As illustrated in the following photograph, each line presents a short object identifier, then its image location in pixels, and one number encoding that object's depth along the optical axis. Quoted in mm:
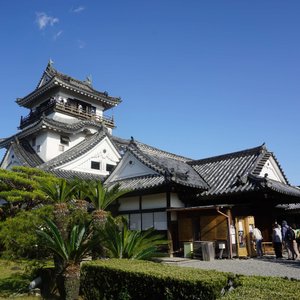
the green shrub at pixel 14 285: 10747
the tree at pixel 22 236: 12125
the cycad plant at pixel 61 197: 11852
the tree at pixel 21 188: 16219
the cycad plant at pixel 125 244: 11414
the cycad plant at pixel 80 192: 13211
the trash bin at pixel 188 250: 15992
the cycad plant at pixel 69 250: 9609
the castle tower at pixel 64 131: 28781
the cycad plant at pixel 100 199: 12492
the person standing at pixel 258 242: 16203
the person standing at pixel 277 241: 15477
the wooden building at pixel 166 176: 16391
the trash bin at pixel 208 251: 15053
